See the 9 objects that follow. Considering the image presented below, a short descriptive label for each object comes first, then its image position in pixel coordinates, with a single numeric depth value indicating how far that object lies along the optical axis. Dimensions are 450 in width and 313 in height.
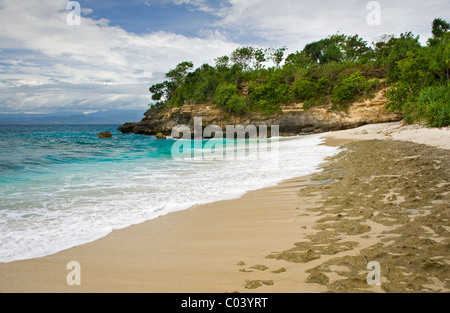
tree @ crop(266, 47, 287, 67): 47.75
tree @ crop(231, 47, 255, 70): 45.69
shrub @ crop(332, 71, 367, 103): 32.12
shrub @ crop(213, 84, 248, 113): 36.69
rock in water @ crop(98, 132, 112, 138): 40.91
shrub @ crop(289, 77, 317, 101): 34.97
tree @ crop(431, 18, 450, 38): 38.78
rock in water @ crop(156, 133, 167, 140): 37.44
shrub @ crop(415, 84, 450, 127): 14.55
